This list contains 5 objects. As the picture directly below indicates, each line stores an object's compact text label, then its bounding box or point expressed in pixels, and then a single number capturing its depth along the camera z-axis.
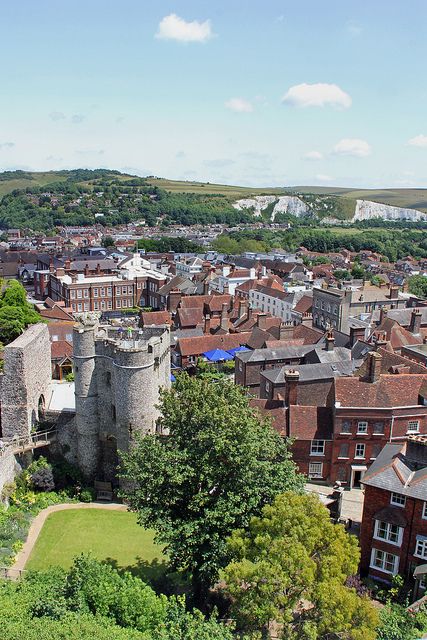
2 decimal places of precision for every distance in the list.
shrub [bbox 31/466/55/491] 30.72
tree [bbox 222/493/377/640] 17.75
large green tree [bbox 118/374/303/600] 21.33
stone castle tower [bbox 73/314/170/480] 29.72
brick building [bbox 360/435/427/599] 22.95
